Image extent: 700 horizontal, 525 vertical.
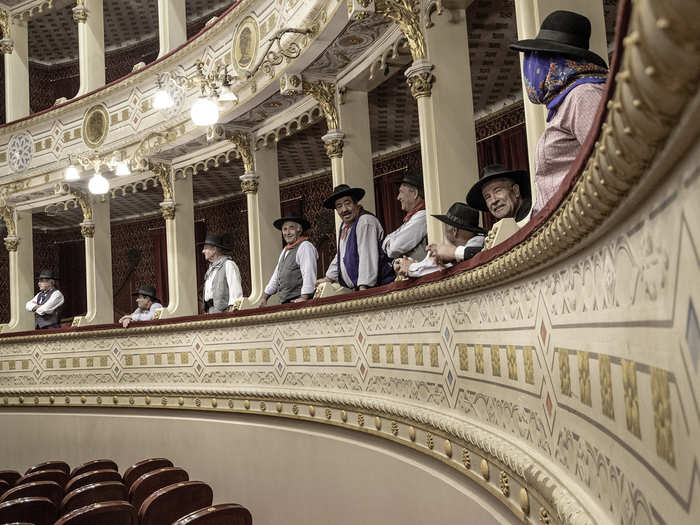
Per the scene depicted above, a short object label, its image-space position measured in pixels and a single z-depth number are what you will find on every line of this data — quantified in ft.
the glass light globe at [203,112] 20.03
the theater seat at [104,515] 12.68
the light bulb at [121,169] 30.00
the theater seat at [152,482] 17.51
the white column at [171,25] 37.42
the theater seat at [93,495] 16.07
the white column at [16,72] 46.24
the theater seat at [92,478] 18.97
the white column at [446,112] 18.33
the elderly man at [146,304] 36.37
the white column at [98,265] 41.45
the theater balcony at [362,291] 4.27
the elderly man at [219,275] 29.22
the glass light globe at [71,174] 30.91
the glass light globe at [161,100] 22.26
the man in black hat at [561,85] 7.94
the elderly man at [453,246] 12.63
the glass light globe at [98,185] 26.81
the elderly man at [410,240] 18.12
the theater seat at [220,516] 11.62
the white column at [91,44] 42.27
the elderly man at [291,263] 25.11
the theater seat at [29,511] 14.66
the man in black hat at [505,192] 12.78
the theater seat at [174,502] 14.43
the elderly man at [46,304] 39.63
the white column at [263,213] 32.73
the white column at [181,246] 36.88
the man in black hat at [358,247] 19.84
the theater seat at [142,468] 20.52
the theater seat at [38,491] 17.11
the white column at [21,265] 44.01
